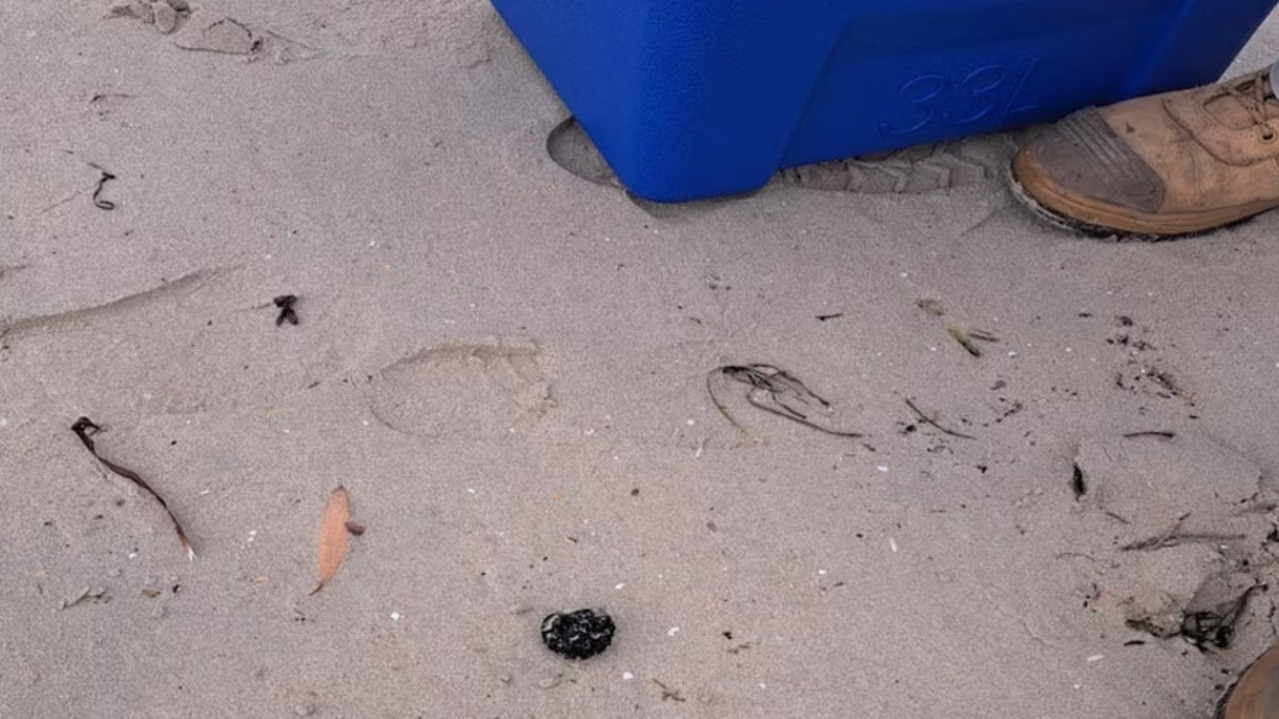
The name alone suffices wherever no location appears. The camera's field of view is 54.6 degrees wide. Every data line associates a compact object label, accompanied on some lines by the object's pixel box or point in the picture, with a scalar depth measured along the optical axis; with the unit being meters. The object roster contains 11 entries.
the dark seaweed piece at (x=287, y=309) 1.38
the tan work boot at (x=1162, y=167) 1.64
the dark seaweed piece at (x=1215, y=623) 1.19
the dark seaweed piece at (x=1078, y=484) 1.30
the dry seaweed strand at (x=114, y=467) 1.17
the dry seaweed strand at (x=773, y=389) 1.35
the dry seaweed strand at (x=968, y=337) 1.47
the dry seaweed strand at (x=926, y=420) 1.36
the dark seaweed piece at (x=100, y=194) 1.49
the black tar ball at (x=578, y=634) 1.11
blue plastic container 1.42
